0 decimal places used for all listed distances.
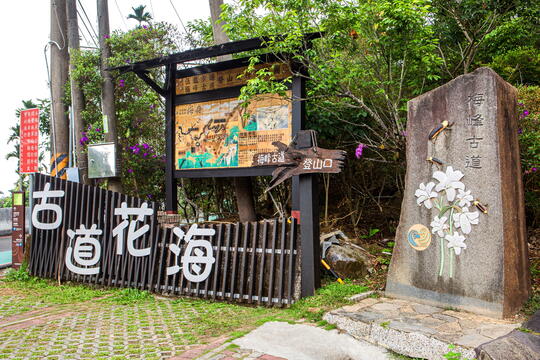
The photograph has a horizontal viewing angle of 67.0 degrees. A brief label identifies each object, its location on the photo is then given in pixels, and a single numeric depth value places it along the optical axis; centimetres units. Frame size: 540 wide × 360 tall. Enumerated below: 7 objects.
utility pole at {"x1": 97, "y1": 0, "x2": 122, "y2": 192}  922
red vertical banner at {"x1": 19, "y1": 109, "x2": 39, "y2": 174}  943
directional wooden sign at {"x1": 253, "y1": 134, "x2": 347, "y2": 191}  556
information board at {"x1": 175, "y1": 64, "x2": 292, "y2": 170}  670
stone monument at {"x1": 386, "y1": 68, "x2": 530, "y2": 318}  454
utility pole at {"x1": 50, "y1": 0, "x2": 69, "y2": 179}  978
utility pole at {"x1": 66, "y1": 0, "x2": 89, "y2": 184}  940
